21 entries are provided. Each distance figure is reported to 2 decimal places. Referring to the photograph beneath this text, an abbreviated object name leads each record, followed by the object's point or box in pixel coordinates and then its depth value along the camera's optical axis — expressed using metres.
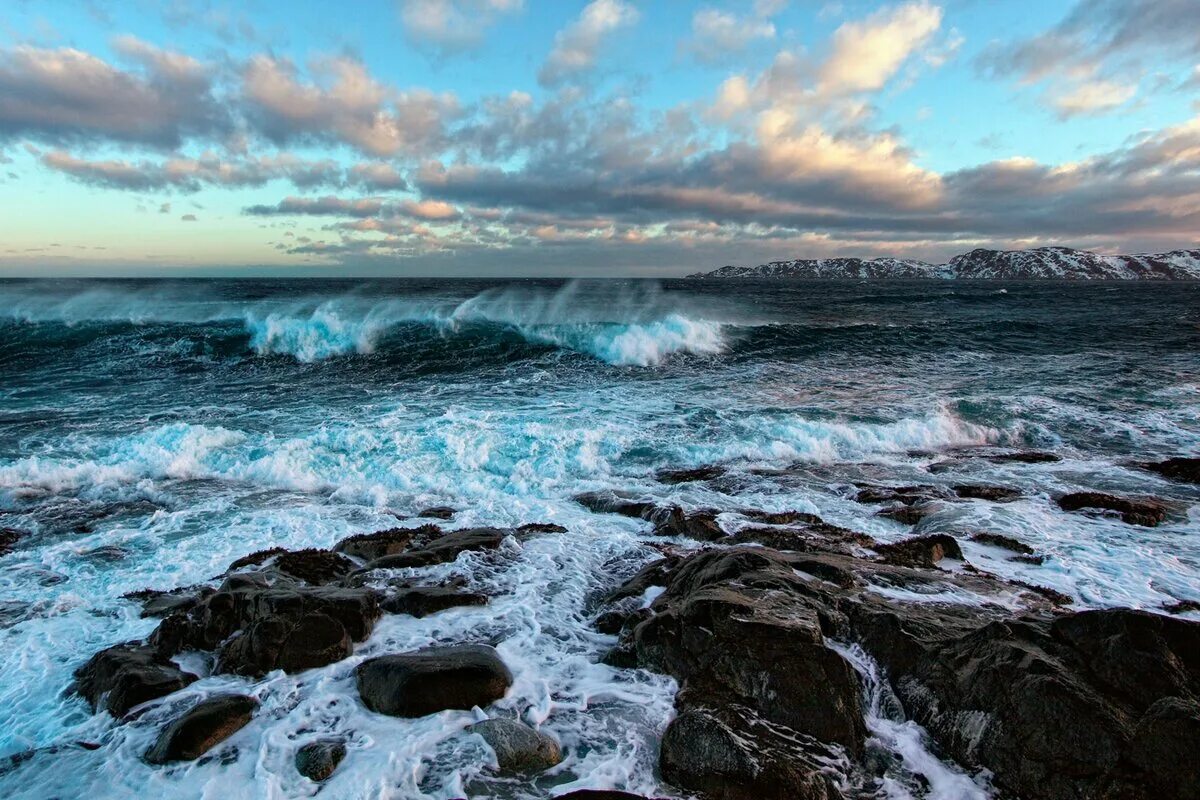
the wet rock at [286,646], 5.12
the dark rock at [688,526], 8.34
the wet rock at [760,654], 4.11
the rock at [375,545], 7.77
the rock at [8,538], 8.08
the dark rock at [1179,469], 10.37
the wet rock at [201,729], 4.09
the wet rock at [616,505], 9.35
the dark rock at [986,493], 9.70
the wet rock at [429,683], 4.48
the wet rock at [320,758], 3.96
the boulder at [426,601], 6.05
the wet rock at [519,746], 3.95
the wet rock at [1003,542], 7.53
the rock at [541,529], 8.63
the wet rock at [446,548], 7.23
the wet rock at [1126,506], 8.48
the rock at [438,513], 9.52
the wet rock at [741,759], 3.55
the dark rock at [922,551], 7.01
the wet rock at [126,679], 4.68
